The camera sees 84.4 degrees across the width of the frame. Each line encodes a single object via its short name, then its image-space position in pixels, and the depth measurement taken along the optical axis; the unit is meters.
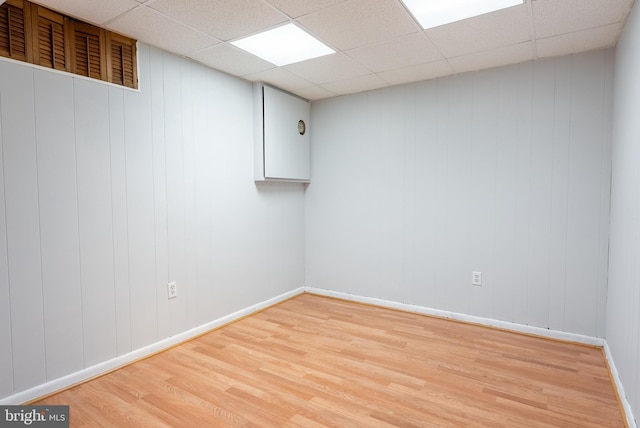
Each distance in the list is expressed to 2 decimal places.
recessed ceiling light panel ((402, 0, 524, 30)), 2.12
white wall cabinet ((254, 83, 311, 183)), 3.62
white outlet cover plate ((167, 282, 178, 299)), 2.88
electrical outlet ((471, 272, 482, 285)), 3.29
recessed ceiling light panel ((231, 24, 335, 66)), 2.52
